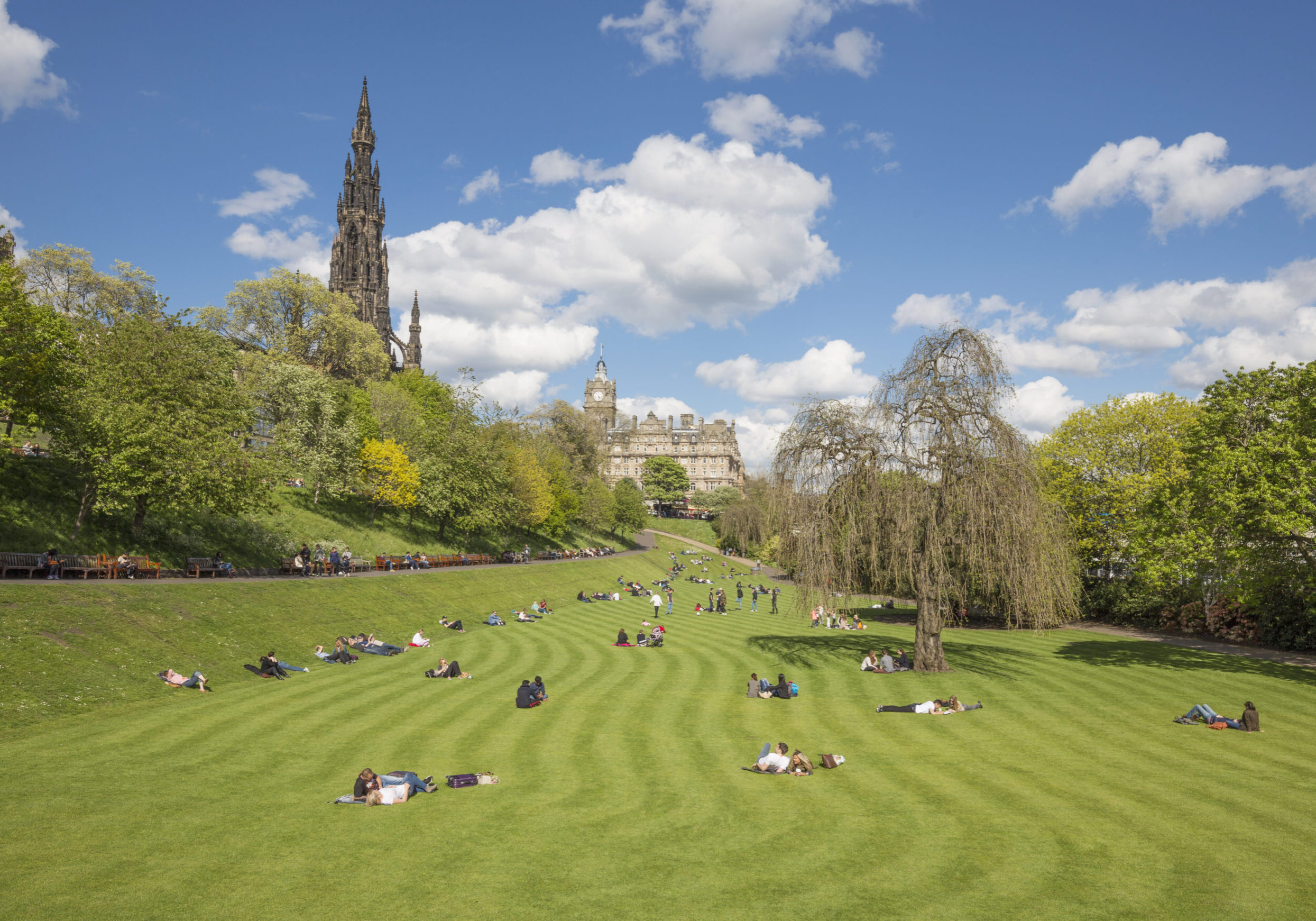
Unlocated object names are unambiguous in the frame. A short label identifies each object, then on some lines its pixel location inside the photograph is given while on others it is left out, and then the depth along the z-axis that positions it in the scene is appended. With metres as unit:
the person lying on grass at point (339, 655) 28.30
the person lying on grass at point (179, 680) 22.45
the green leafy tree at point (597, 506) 93.25
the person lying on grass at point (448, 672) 25.59
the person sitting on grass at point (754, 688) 23.27
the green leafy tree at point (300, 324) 78.19
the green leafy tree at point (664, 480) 152.12
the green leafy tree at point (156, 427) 31.56
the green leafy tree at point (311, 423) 53.09
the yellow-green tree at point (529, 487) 69.50
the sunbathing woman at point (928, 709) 21.38
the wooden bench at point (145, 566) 31.50
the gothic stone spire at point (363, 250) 114.50
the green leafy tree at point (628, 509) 101.94
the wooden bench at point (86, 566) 29.64
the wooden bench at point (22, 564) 27.45
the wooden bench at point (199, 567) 34.00
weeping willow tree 24.45
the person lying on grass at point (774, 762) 16.12
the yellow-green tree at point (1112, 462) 40.31
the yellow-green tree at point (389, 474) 56.22
